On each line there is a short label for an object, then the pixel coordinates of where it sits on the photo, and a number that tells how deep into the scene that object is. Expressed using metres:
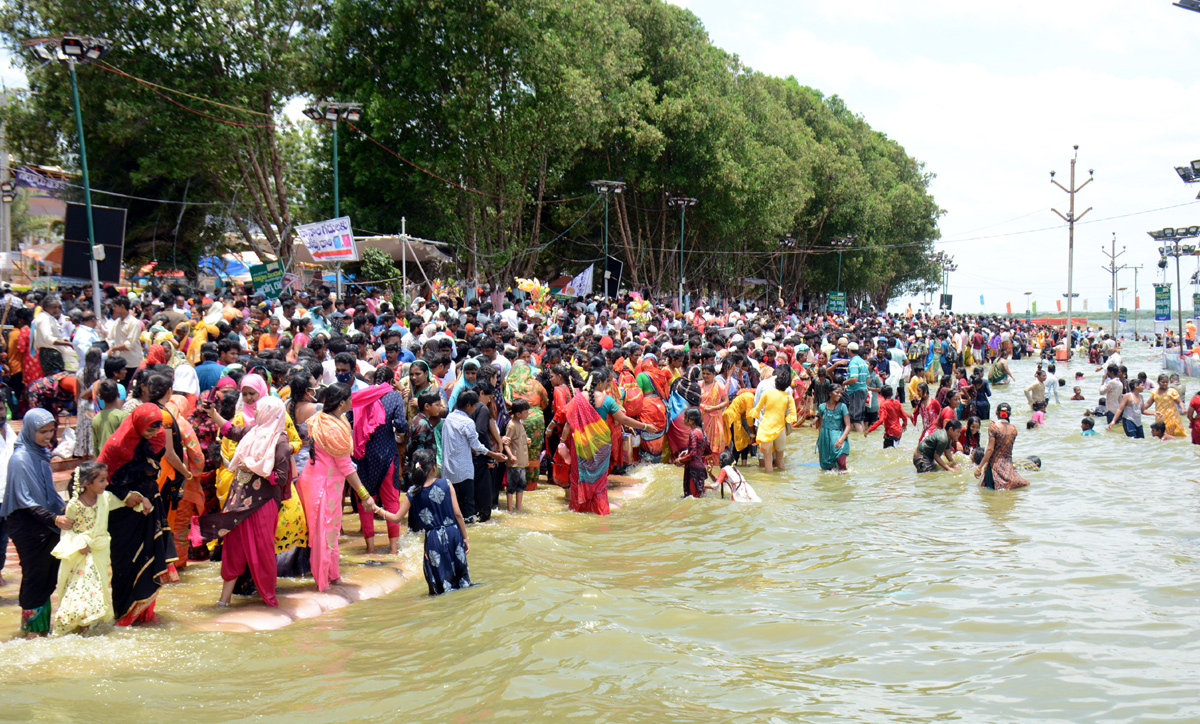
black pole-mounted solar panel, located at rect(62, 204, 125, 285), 15.36
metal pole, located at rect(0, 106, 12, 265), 30.31
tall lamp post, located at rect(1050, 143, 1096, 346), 40.03
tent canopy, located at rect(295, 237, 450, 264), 27.00
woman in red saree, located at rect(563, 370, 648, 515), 8.82
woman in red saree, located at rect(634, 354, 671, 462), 10.62
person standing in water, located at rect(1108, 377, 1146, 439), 15.54
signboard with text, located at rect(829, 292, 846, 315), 50.75
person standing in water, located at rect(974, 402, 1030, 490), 9.86
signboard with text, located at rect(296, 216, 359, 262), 17.42
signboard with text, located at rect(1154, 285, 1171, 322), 43.94
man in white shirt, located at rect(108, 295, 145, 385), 10.46
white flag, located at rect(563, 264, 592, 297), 27.27
